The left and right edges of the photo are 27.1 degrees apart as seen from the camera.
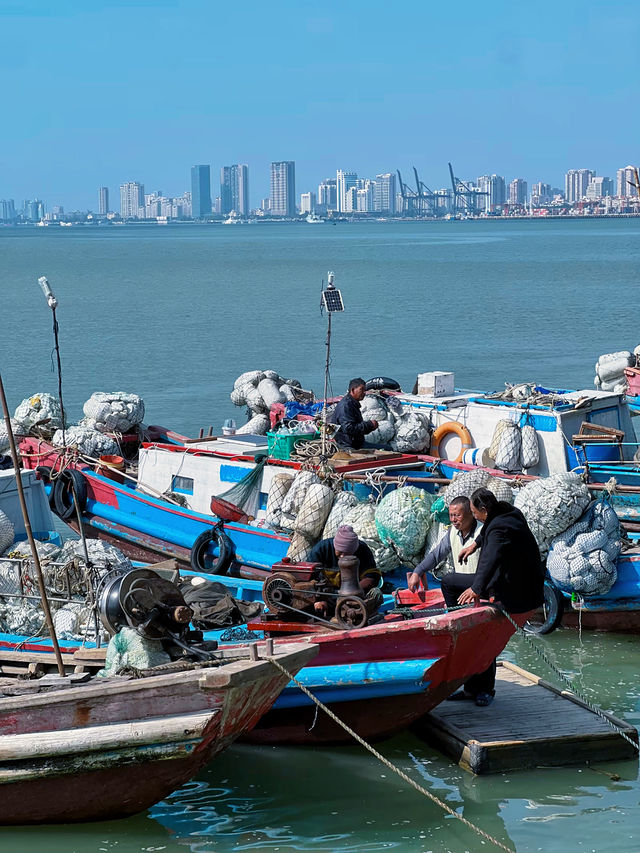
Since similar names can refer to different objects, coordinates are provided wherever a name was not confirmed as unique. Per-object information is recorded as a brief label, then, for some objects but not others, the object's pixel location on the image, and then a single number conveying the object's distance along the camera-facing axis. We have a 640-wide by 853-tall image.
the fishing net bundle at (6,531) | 14.92
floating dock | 11.02
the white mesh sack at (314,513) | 16.08
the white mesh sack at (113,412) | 20.45
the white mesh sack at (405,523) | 15.23
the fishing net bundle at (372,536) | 15.43
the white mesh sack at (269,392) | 22.70
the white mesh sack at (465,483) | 15.14
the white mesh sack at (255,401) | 23.08
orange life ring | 18.61
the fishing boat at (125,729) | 9.60
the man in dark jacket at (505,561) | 10.84
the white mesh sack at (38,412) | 21.12
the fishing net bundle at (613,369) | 28.34
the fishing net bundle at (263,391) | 22.78
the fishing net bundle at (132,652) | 10.41
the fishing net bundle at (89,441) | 19.84
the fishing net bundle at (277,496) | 17.08
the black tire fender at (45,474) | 19.08
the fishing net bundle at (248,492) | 17.56
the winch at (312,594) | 11.59
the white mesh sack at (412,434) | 18.50
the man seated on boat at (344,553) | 11.94
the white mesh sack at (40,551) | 14.16
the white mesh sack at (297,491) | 16.62
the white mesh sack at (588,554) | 14.69
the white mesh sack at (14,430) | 21.04
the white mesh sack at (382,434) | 18.50
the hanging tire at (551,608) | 14.98
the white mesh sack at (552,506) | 14.73
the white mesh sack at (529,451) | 17.98
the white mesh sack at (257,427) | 21.48
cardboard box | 20.03
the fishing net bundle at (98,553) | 13.54
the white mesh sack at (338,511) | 15.92
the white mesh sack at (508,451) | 17.89
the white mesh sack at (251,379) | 23.55
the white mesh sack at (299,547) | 15.87
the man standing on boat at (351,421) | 17.45
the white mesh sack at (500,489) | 15.60
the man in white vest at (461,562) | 11.37
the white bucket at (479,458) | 18.06
